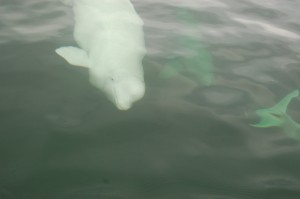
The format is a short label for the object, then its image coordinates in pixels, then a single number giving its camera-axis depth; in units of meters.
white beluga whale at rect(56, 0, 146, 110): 11.06
